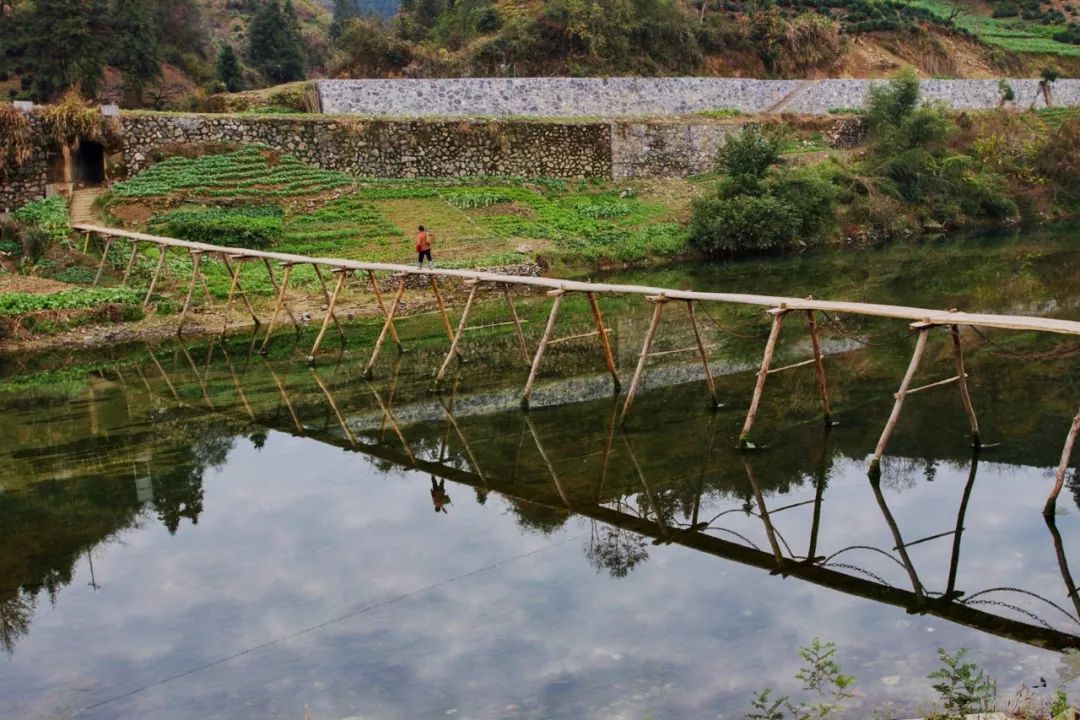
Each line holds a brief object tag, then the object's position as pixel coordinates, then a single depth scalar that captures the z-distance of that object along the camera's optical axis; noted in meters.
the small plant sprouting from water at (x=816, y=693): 8.20
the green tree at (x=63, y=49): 41.12
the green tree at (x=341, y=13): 66.91
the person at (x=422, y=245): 22.92
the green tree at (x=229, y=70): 48.71
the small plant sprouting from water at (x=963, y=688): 7.91
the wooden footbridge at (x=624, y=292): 12.30
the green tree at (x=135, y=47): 43.03
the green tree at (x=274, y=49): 56.50
